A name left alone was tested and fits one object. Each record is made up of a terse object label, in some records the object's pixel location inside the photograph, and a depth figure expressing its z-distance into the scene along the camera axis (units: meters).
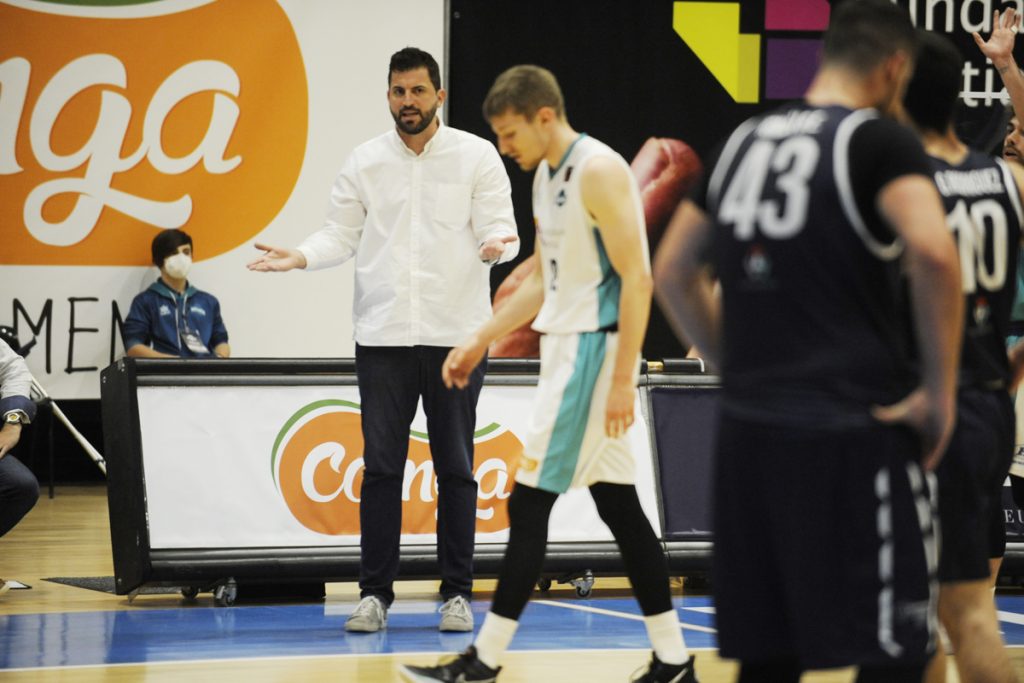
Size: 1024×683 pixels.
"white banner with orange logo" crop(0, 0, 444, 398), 23.28
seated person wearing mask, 22.66
